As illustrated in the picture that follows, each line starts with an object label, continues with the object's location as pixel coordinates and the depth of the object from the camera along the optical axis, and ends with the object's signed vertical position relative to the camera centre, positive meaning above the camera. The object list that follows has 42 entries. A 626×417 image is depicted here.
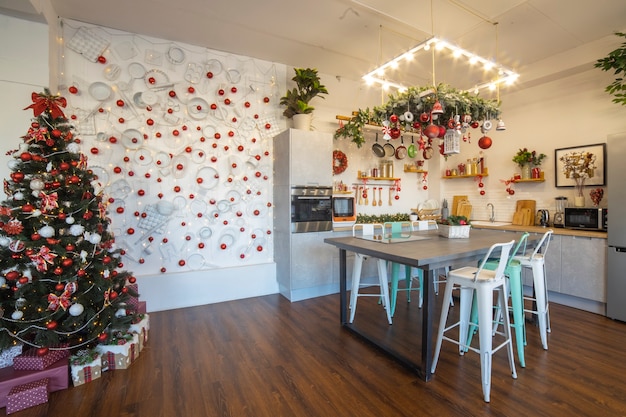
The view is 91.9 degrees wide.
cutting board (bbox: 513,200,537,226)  4.24 -0.15
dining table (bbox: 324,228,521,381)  2.07 -0.37
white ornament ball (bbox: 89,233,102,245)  2.19 -0.23
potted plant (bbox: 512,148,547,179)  4.18 +0.59
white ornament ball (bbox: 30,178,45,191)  2.03 +0.16
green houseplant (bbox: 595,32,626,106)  2.93 +1.35
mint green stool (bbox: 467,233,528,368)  2.24 -0.75
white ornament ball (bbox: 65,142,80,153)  2.20 +0.44
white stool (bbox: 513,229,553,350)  2.50 -0.67
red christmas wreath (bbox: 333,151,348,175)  4.51 +0.62
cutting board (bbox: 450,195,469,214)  5.21 +0.01
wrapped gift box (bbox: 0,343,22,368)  2.05 -1.00
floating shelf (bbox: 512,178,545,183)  4.12 +0.30
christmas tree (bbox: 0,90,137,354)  2.01 -0.29
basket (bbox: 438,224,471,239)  2.90 -0.28
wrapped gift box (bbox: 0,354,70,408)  1.90 -1.10
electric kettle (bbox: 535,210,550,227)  3.97 -0.22
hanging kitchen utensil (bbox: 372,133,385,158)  4.94 +0.87
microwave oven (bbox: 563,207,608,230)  3.40 -0.20
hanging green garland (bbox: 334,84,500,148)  2.60 +0.87
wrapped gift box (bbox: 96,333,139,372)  2.26 -1.12
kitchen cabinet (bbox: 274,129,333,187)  3.72 +0.59
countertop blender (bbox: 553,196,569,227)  3.85 -0.14
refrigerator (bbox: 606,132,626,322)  3.01 -0.28
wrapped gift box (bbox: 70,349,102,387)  2.09 -1.12
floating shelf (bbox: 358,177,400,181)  4.75 +0.40
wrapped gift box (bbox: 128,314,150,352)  2.51 -1.05
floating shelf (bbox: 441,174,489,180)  4.82 +0.43
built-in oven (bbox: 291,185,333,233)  3.73 -0.06
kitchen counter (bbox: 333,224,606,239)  3.28 -0.35
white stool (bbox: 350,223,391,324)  3.02 -0.78
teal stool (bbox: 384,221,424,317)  3.22 -0.71
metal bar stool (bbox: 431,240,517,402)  1.90 -0.69
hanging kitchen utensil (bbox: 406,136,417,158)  4.10 +0.70
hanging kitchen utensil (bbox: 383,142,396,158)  5.09 +0.91
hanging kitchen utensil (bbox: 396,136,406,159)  5.16 +0.90
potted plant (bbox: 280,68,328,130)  3.78 +1.42
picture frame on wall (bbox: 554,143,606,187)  3.60 +0.44
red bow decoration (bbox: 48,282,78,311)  2.02 -0.62
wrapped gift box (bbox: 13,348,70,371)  2.01 -1.03
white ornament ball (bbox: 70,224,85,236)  2.12 -0.16
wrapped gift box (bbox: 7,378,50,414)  1.83 -1.16
